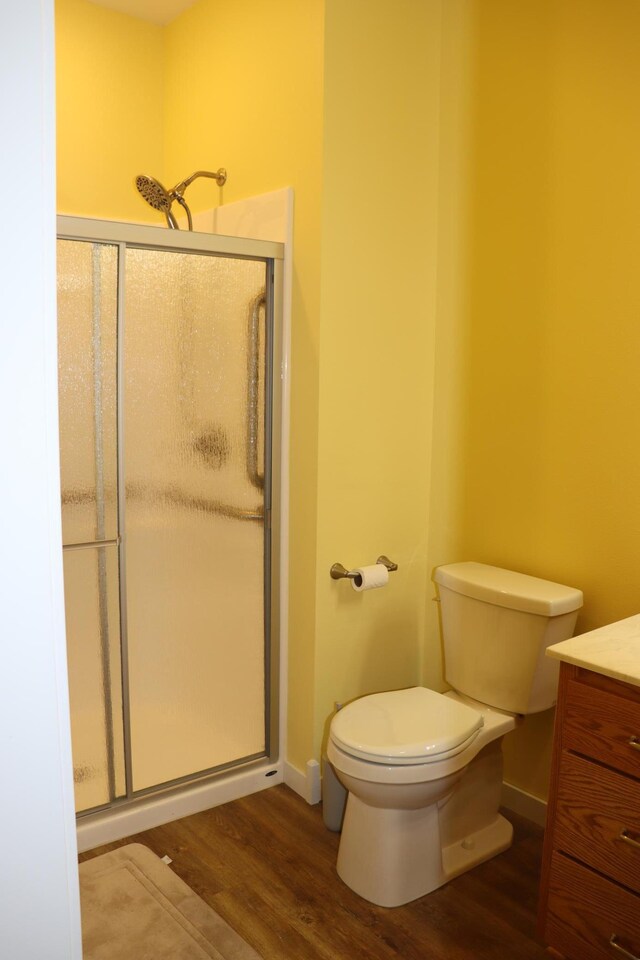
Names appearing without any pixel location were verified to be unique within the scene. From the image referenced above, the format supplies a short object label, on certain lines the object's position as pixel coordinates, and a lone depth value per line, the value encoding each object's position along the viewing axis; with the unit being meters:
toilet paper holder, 2.48
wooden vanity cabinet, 1.59
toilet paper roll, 2.46
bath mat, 1.87
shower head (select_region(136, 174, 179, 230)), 2.55
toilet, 2.01
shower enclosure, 2.18
